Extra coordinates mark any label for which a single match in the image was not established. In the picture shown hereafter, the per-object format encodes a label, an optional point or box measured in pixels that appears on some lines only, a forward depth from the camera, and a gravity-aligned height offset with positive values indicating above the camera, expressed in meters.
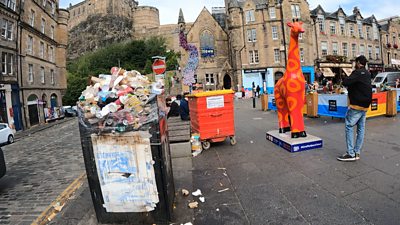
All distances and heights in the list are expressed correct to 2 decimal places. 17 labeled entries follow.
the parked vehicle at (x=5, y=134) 14.50 -1.45
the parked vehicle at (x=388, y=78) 23.89 +0.51
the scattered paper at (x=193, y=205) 3.71 -1.57
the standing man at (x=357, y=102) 4.88 -0.33
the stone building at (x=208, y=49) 37.91 +6.85
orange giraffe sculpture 6.07 +0.08
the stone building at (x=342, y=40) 36.66 +6.87
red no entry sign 11.16 +1.45
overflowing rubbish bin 3.11 -0.63
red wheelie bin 6.68 -0.53
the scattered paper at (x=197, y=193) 4.11 -1.55
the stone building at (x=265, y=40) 35.19 +7.09
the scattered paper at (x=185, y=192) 4.13 -1.53
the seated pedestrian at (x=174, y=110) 9.91 -0.47
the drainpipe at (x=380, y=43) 43.38 +6.82
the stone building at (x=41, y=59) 24.28 +5.30
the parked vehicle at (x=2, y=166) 5.71 -1.27
